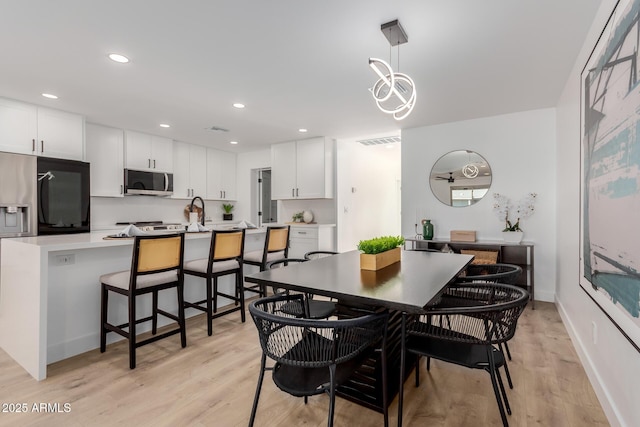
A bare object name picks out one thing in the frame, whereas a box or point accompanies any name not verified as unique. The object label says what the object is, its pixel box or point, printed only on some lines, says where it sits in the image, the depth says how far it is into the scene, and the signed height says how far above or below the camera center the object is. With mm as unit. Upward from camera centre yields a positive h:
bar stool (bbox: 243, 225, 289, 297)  3439 -427
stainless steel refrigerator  3590 +183
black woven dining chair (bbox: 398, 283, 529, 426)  1503 -631
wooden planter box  1979 -314
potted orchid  3979 +0
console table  3846 -510
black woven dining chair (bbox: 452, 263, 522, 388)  2133 -457
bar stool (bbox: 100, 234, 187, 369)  2309 -523
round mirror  4387 +487
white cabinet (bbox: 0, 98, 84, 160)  3609 +987
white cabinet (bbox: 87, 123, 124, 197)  4637 +790
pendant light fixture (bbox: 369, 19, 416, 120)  1923 +1250
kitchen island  2195 -642
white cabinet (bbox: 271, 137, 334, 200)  5477 +770
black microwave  4973 +475
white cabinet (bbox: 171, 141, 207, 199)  5781 +780
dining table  1413 -371
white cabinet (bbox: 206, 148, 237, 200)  6367 +769
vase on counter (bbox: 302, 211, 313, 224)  5930 -98
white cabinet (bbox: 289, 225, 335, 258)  5336 -475
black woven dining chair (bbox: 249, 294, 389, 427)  1269 -588
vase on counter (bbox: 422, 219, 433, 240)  4449 -270
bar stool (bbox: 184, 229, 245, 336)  2885 -501
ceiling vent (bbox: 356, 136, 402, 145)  5633 +1332
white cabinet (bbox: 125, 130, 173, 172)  5020 +992
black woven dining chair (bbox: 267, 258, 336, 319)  1970 -677
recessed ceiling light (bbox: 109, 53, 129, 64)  2582 +1280
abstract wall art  1328 +199
